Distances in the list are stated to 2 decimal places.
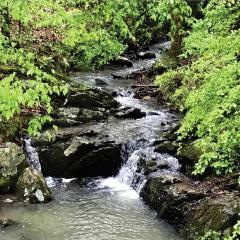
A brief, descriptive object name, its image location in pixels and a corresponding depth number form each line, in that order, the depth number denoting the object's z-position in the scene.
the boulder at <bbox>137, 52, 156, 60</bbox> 26.56
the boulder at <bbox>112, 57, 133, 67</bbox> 24.83
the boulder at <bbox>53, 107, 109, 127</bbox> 13.84
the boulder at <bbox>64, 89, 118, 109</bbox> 14.98
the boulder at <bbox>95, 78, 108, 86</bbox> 19.90
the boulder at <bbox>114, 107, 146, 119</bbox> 15.38
